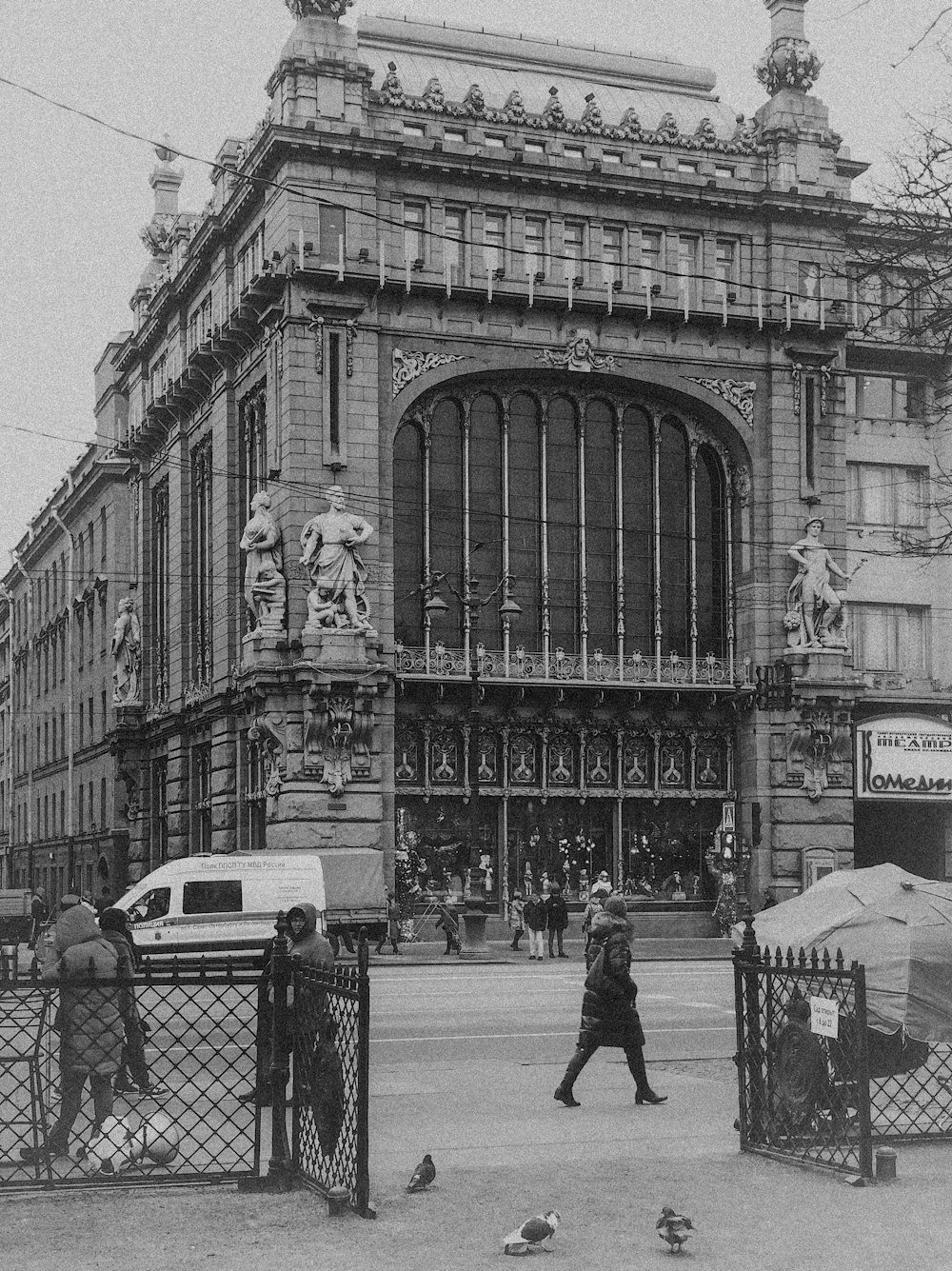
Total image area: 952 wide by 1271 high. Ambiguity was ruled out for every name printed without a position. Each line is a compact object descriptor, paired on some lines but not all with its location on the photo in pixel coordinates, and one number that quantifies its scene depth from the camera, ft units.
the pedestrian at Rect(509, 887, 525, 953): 136.56
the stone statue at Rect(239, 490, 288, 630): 143.13
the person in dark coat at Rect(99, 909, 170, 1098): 40.37
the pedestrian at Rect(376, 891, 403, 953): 132.46
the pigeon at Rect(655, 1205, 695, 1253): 31.48
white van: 107.86
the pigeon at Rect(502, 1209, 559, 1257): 31.58
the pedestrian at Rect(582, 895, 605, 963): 111.31
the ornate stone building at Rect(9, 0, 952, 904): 143.95
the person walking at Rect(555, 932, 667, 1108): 51.44
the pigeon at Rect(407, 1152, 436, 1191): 37.01
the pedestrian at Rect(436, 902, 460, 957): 130.11
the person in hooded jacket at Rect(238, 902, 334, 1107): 45.94
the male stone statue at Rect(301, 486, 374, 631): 139.74
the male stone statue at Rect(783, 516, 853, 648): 155.43
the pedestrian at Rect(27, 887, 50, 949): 150.55
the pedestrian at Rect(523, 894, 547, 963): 123.85
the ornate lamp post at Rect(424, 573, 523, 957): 130.62
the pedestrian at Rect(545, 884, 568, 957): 126.52
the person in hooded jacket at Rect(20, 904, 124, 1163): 37.63
